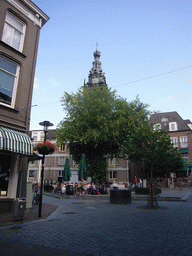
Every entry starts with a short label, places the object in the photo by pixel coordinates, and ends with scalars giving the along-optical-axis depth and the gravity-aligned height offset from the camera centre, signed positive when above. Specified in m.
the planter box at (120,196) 14.76 -1.28
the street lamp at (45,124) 11.20 +2.76
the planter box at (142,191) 20.89 -1.26
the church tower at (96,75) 63.26 +31.93
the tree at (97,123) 28.30 +7.46
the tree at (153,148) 13.06 +1.98
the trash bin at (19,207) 8.22 -1.27
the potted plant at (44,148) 10.63 +1.42
